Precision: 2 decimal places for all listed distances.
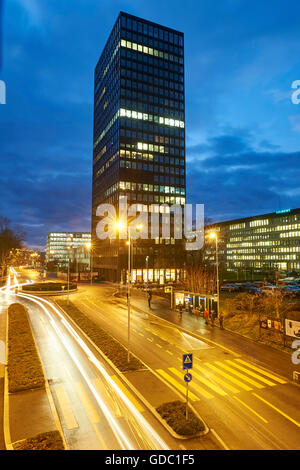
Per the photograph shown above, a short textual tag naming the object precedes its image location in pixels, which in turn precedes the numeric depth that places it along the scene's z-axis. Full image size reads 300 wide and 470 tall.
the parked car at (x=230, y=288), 53.33
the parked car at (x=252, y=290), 43.59
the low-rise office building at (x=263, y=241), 118.81
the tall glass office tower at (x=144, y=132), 79.06
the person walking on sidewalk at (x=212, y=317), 30.07
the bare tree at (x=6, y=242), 79.58
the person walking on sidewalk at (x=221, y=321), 28.49
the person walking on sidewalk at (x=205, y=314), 31.77
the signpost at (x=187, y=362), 11.69
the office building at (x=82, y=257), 143.75
